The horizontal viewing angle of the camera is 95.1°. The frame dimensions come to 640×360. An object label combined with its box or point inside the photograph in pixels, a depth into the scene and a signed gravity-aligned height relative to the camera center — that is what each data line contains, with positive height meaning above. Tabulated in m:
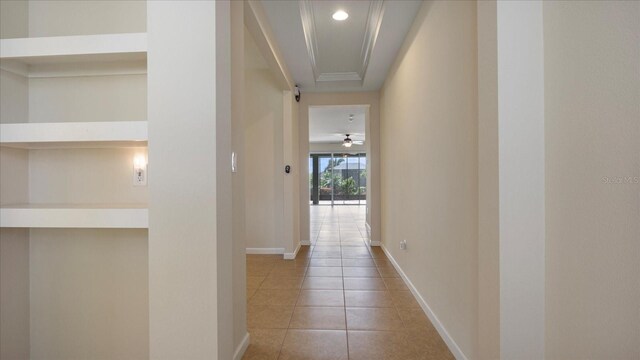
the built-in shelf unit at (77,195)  1.53 -0.07
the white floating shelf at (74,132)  1.29 +0.22
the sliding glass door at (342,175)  12.79 +0.22
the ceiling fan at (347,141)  9.93 +1.33
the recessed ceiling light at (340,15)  2.72 +1.56
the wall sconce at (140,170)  1.56 +0.06
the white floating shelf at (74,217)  1.28 -0.16
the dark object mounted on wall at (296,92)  4.39 +1.34
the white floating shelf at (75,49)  1.30 +0.60
